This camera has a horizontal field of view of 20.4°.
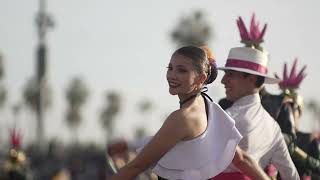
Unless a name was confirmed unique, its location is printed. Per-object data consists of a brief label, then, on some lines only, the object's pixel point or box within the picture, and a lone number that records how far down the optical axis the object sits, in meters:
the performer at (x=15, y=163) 15.33
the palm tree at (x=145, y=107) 102.31
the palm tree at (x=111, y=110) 98.62
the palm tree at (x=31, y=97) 78.75
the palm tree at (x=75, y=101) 91.44
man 5.97
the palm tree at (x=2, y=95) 90.14
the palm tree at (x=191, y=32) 53.12
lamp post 34.78
